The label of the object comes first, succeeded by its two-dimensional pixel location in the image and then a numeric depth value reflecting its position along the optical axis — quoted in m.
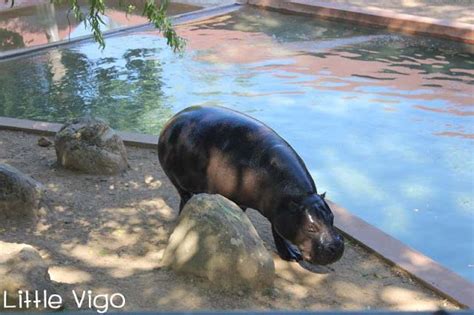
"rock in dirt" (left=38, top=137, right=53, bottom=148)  6.39
